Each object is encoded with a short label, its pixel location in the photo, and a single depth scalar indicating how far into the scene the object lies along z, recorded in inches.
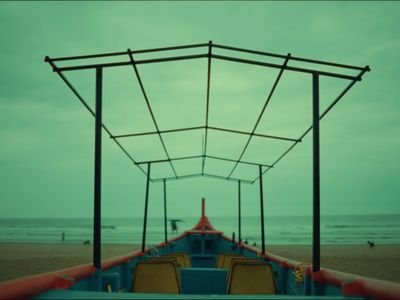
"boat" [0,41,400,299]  106.8
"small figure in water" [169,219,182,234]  2308.1
